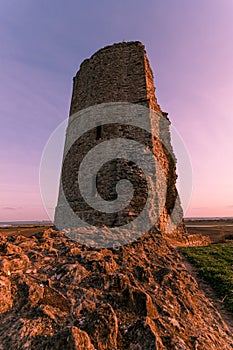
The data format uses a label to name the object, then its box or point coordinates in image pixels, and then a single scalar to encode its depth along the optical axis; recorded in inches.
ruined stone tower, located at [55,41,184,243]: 399.5
